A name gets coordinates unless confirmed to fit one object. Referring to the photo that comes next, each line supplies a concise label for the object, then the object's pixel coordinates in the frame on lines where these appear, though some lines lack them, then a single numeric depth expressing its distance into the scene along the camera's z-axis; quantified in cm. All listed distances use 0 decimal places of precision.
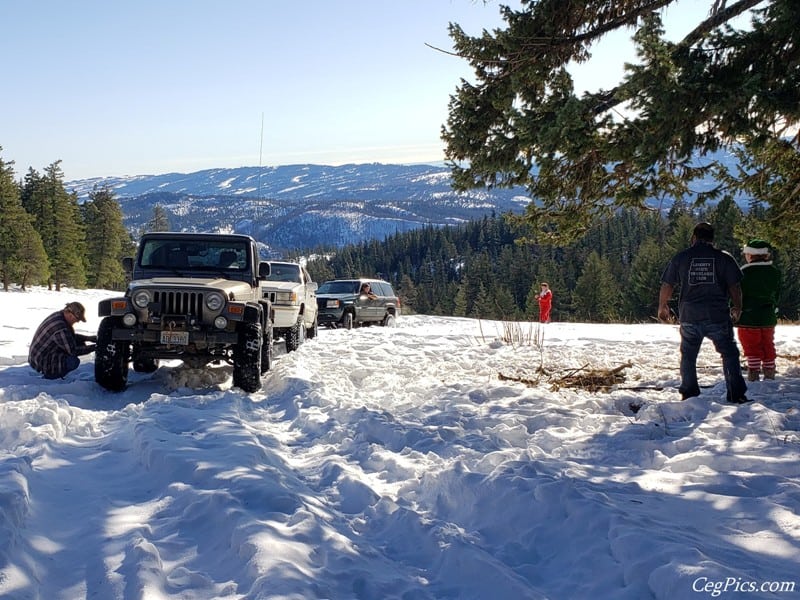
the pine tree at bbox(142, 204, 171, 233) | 7969
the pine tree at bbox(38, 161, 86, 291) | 5009
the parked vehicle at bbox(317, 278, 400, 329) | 2028
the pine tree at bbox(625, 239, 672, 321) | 5900
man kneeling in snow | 830
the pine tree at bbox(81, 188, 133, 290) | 5784
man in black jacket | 627
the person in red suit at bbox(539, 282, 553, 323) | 2223
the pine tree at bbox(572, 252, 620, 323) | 7375
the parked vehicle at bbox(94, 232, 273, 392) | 784
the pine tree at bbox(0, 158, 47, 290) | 4197
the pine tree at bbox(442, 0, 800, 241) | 529
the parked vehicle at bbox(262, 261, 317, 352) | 1288
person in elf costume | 730
